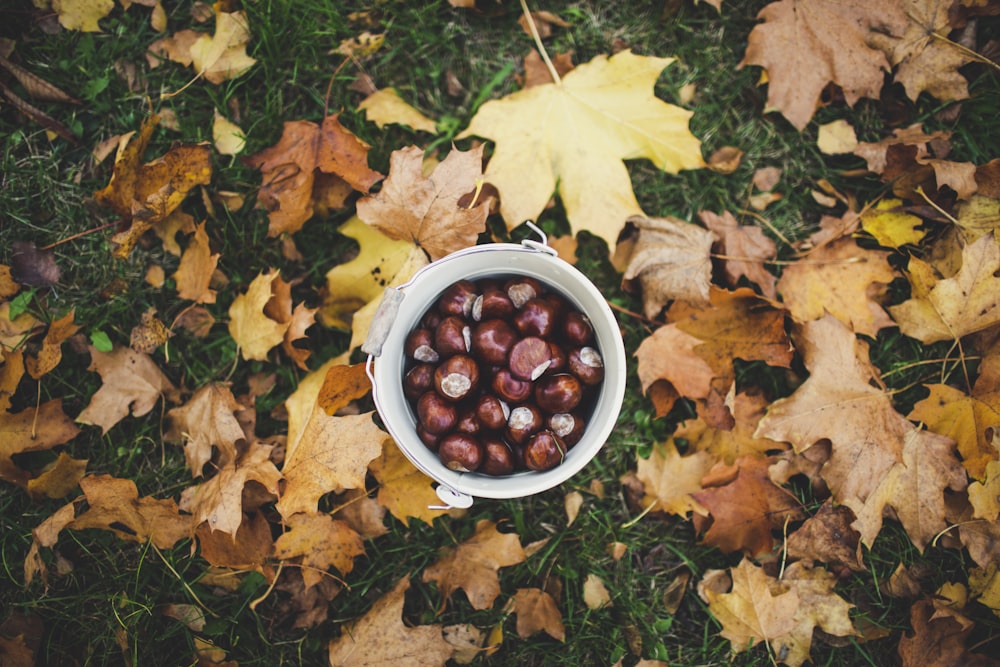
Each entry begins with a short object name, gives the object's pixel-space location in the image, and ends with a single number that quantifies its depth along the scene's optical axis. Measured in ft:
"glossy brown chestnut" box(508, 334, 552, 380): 2.14
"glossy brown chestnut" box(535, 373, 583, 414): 2.13
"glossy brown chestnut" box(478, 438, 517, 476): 2.15
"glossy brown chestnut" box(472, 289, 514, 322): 2.17
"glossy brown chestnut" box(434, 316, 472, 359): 2.14
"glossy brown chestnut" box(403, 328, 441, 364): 2.17
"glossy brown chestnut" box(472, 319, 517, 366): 2.16
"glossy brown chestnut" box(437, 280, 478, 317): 2.18
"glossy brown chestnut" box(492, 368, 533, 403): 2.16
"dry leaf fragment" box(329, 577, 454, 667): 2.31
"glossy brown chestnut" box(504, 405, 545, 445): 2.15
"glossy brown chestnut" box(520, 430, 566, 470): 2.11
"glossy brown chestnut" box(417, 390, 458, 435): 2.14
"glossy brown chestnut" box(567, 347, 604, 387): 2.16
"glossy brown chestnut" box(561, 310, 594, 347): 2.17
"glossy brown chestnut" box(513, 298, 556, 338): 2.16
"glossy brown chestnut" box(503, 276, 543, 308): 2.19
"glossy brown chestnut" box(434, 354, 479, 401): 2.14
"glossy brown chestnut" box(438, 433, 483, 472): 2.12
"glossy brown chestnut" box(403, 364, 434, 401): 2.17
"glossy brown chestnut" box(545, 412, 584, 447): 2.15
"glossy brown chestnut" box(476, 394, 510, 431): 2.16
